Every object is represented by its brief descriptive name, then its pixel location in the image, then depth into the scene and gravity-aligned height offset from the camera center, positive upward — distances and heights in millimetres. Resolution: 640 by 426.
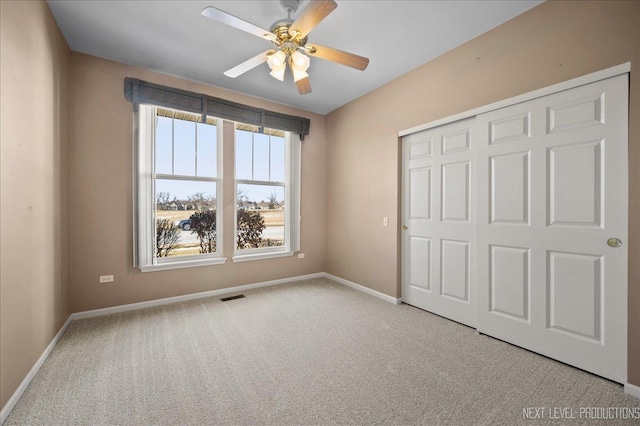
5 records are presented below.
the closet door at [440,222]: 2844 -115
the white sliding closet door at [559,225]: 1900 -111
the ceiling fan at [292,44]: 1758 +1269
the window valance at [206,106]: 3160 +1396
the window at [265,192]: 4035 +304
